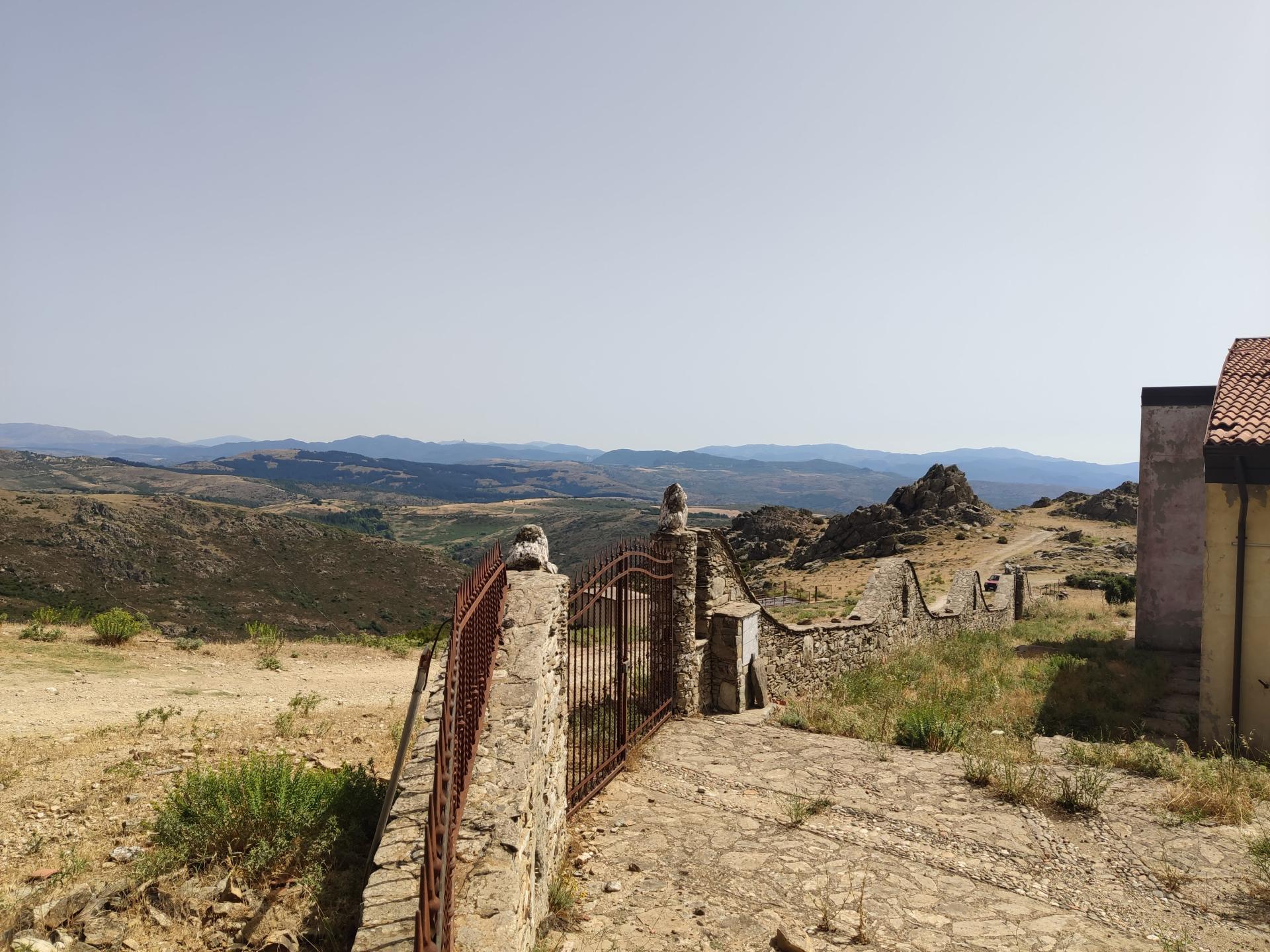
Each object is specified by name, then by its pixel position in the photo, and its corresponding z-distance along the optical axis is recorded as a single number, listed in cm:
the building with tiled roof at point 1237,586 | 959
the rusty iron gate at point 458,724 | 265
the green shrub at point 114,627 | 1369
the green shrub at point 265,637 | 1529
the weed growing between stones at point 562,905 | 456
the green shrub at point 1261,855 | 524
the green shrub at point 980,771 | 722
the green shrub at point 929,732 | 861
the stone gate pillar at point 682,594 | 959
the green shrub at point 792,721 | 975
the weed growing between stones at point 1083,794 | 657
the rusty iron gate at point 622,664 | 714
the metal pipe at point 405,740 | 406
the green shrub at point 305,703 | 940
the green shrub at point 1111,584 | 2584
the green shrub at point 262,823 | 454
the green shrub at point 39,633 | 1306
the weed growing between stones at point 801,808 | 629
